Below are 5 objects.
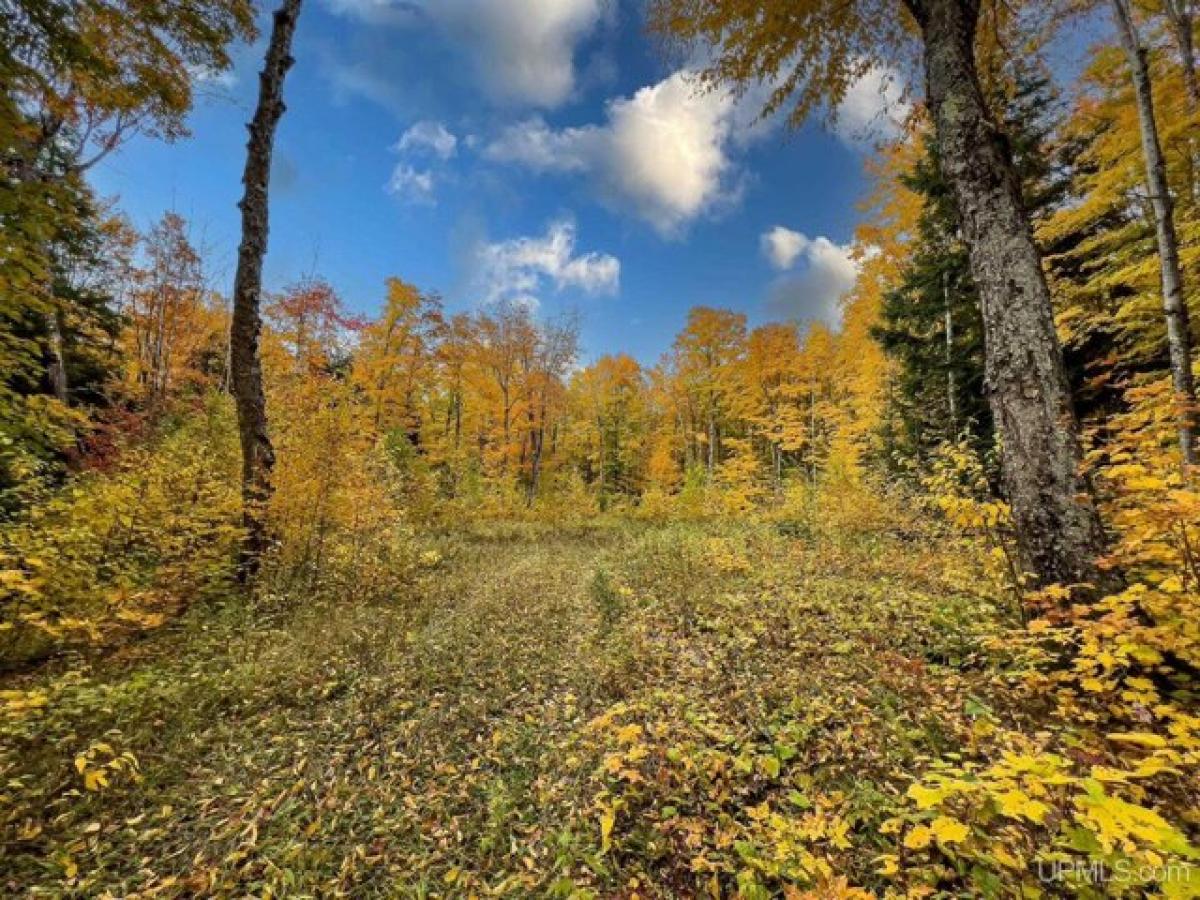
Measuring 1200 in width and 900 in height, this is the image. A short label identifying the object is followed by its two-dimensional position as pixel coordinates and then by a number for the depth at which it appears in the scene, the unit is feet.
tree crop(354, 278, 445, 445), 60.49
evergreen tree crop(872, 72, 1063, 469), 30.81
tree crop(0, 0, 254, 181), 11.10
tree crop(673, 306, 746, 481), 70.64
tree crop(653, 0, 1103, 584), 10.88
